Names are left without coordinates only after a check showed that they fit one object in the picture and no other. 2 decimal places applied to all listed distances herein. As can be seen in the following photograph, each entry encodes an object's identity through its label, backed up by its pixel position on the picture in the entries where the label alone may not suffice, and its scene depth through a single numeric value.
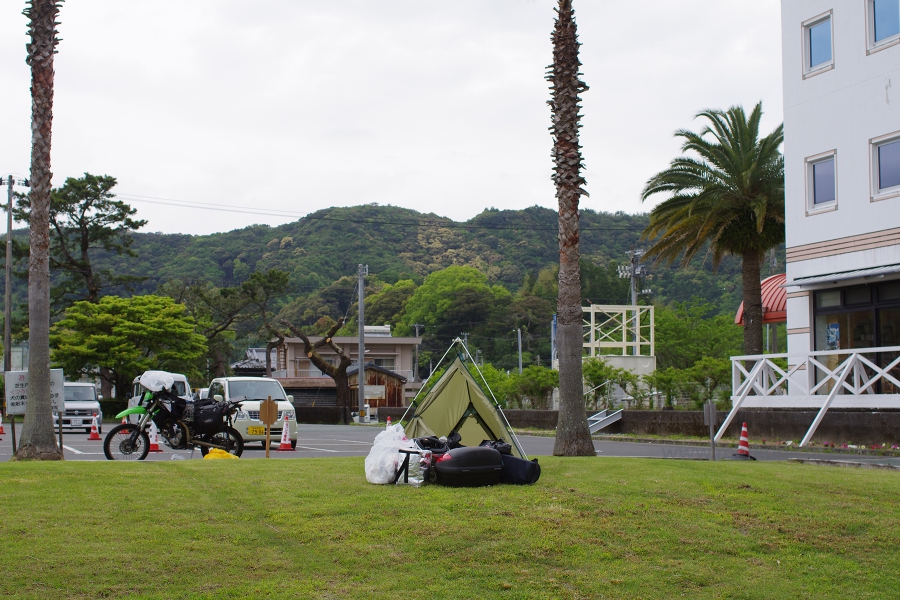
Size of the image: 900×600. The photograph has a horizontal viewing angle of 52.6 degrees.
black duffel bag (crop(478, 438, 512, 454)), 12.03
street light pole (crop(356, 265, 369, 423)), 51.81
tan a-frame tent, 14.89
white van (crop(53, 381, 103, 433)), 31.81
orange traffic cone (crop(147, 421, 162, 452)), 18.19
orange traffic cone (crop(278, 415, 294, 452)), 21.86
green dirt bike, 16.14
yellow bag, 16.36
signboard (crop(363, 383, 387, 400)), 64.42
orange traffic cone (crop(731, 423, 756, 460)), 18.17
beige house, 70.56
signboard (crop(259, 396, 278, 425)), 15.73
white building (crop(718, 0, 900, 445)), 21.72
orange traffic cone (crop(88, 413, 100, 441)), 25.41
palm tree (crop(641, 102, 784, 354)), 28.77
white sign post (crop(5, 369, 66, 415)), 15.93
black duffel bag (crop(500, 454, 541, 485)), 11.14
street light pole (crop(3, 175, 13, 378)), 44.34
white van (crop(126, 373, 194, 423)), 31.93
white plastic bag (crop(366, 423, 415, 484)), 11.05
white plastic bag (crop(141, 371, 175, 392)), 16.20
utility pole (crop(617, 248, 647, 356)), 53.69
